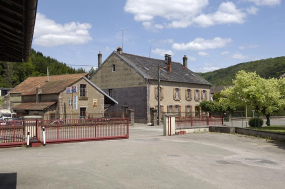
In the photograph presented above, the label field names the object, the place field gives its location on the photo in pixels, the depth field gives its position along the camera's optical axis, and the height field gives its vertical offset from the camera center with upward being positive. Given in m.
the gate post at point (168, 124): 20.11 -1.17
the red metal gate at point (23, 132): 14.46 -1.23
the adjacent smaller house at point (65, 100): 31.27 +1.12
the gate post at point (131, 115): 33.55 -0.85
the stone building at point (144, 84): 38.22 +3.51
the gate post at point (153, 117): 33.69 -1.07
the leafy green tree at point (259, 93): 24.77 +1.24
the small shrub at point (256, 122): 26.24 -1.44
